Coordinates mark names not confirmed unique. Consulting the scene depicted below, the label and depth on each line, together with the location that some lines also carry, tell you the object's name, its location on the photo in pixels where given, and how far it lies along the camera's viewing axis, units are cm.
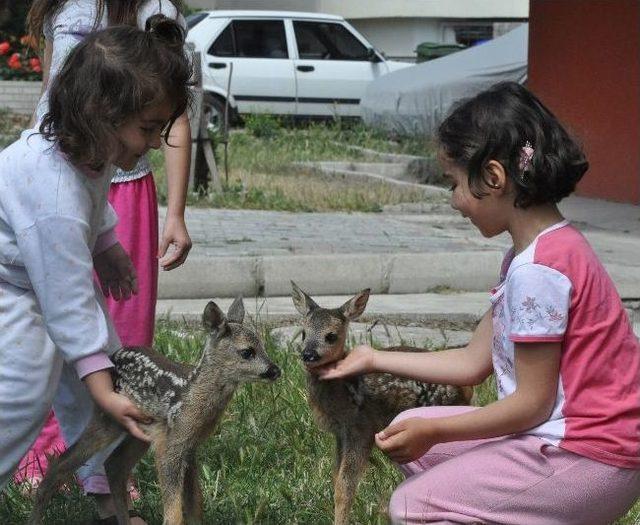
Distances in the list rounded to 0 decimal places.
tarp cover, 1747
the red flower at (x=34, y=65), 2027
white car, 2080
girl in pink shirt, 333
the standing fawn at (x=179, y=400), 360
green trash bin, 2536
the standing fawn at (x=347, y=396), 407
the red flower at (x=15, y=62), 2047
